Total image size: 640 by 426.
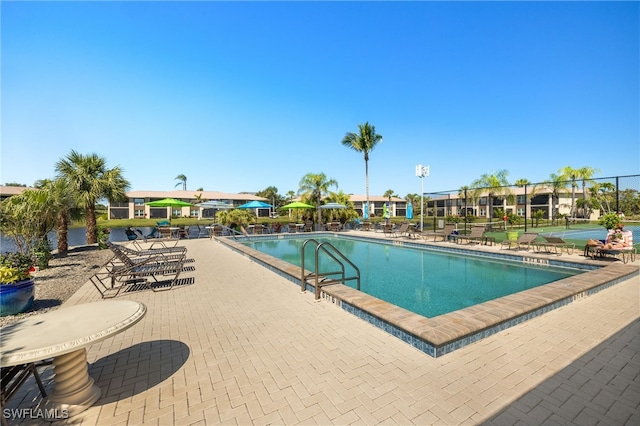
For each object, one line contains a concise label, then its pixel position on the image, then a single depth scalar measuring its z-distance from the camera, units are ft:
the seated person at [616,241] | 26.94
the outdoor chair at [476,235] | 41.52
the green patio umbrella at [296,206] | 64.79
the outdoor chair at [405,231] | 53.55
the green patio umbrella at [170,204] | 53.16
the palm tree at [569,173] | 110.93
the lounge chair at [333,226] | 70.85
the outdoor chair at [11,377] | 6.91
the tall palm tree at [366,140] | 84.33
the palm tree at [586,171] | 111.65
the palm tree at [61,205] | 29.84
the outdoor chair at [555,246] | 31.83
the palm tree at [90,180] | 41.91
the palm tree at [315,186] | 74.74
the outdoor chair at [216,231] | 58.39
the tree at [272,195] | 227.79
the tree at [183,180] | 250.64
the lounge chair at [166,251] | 29.15
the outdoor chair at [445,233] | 47.42
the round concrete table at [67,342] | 6.61
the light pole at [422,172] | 59.06
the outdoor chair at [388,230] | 59.77
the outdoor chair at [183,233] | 56.70
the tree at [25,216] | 26.15
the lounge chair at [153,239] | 48.35
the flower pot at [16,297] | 15.21
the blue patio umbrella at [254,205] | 61.52
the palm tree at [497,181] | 123.15
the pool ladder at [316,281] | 17.53
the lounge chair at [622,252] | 26.76
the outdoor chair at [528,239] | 34.68
